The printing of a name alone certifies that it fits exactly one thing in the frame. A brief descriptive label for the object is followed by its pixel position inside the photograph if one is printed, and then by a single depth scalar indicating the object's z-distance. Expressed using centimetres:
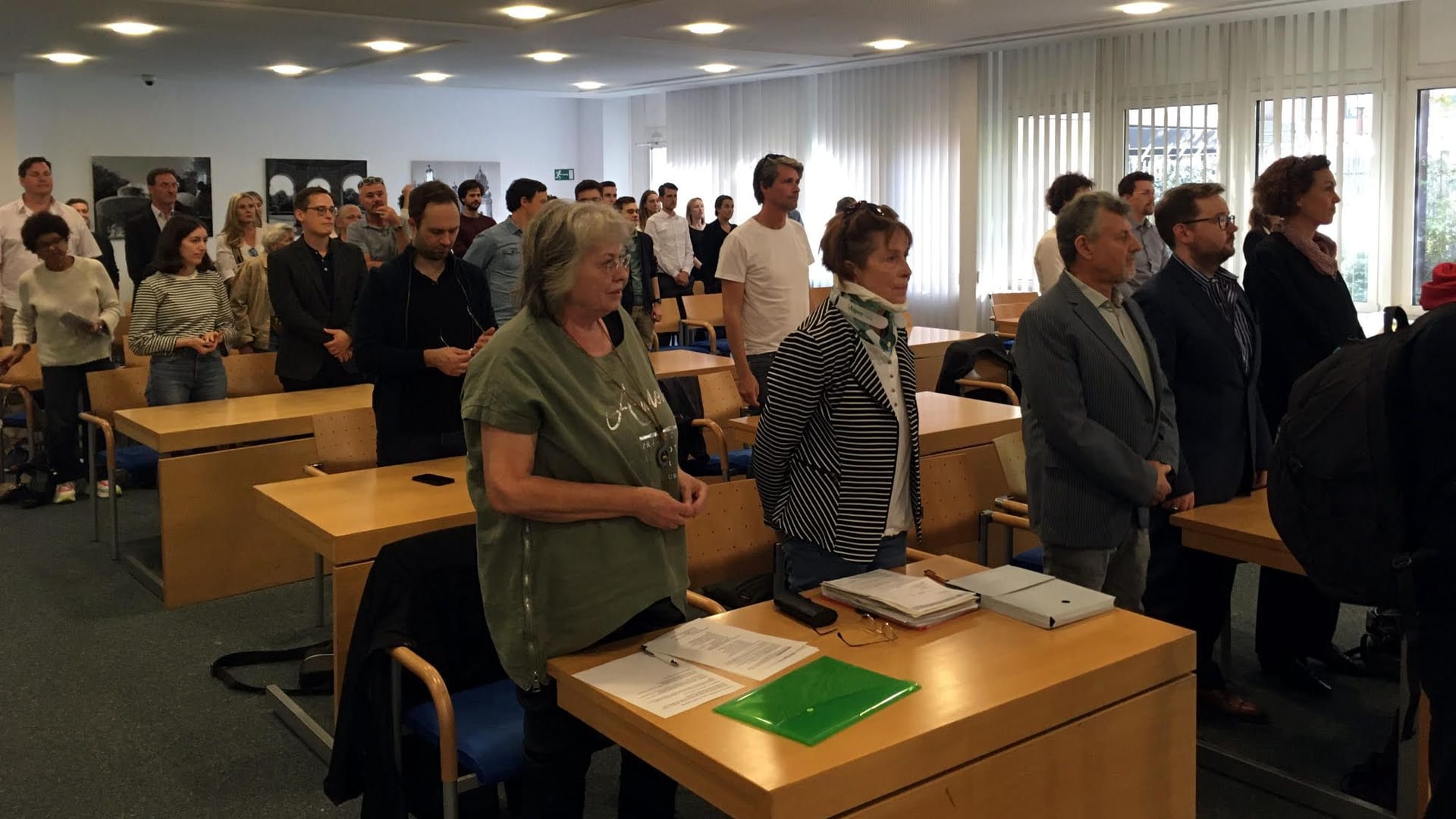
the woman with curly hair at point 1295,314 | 400
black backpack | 196
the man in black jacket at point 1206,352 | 349
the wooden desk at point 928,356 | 698
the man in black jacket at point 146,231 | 805
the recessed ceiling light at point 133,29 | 887
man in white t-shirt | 489
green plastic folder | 196
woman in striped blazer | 286
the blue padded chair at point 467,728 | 247
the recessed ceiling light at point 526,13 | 835
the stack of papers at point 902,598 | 246
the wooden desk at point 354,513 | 322
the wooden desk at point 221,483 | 503
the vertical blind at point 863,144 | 1205
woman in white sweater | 664
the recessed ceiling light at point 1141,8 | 855
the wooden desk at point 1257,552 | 296
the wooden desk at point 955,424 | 445
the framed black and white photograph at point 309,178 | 1384
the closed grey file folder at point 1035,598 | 246
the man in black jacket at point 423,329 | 383
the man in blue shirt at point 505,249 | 564
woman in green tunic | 218
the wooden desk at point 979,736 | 186
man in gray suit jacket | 312
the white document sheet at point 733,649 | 223
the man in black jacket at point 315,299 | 570
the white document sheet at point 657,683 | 207
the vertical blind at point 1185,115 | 891
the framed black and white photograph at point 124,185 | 1275
